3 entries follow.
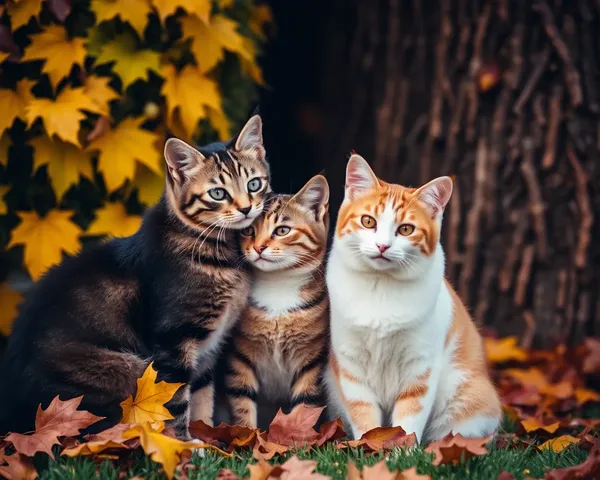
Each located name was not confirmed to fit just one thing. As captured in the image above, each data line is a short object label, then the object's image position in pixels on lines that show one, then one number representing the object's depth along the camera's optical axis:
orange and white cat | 2.83
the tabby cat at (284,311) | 3.05
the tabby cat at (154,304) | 2.83
